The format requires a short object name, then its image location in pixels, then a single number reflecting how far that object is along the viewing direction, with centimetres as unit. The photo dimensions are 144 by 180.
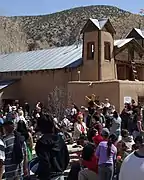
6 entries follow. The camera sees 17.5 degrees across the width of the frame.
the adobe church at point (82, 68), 3019
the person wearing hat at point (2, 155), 708
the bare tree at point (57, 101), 2817
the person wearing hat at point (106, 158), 839
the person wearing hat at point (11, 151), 761
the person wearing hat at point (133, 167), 435
